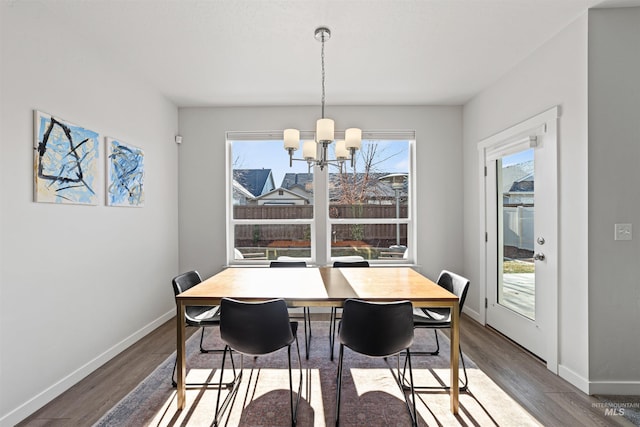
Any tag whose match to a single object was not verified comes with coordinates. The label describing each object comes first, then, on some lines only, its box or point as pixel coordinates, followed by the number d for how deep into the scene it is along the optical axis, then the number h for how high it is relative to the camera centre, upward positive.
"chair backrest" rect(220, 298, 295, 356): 1.80 -0.70
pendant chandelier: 2.22 +0.57
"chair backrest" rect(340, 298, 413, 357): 1.76 -0.69
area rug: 1.89 -1.33
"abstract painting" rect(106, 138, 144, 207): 2.74 +0.38
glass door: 2.50 -0.22
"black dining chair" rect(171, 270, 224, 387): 2.25 -0.83
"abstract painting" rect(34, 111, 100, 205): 2.05 +0.39
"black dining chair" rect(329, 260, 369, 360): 3.23 -0.57
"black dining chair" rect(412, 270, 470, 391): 2.24 -0.84
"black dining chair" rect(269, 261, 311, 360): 3.27 -0.57
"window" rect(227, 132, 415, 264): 4.07 +0.10
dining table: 1.94 -0.56
